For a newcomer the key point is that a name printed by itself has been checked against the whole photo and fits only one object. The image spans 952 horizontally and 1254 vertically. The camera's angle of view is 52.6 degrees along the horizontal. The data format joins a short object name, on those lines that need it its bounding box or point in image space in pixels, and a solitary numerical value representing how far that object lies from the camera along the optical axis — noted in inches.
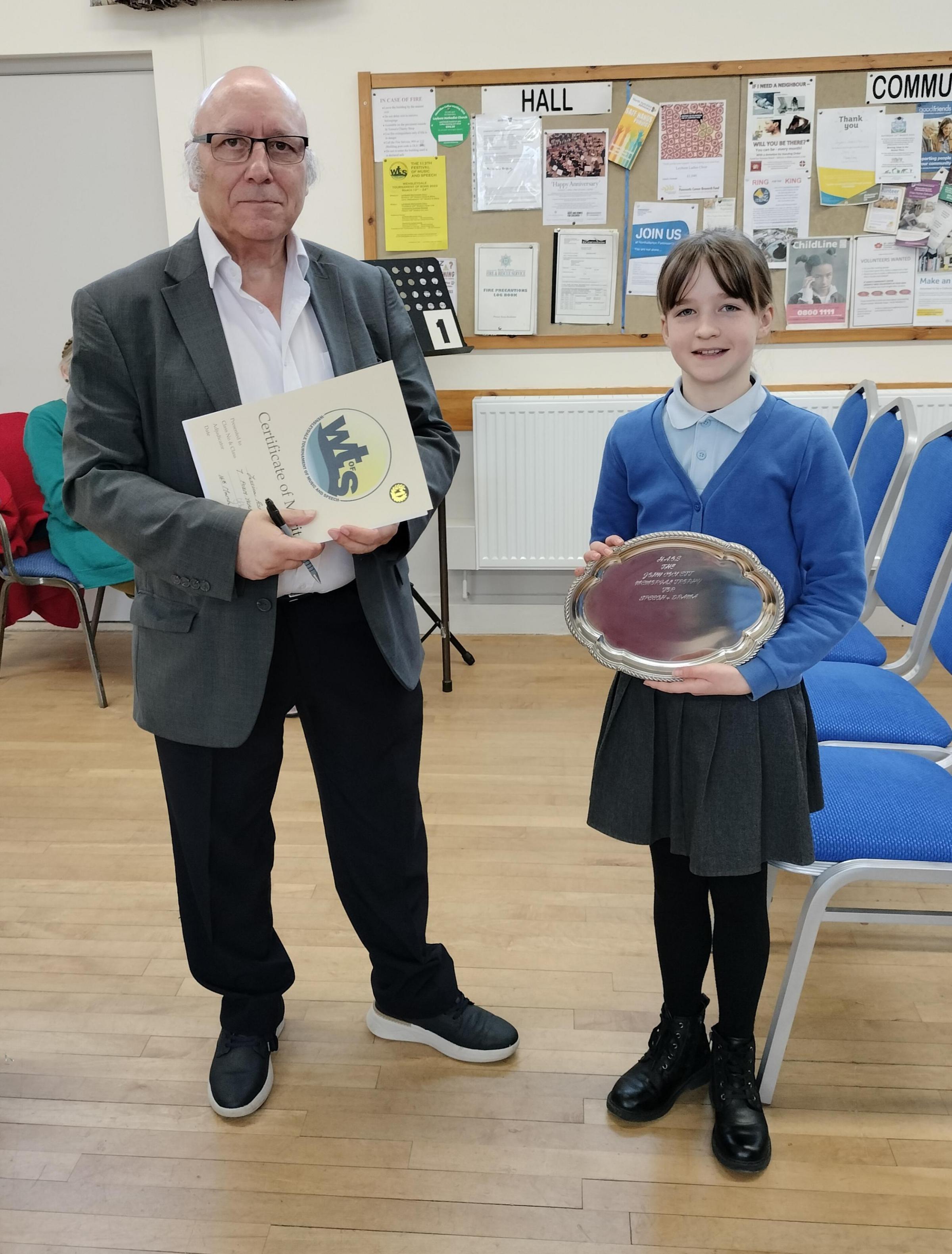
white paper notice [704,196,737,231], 135.2
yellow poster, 137.5
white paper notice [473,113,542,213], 134.8
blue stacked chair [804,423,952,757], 72.2
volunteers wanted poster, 135.1
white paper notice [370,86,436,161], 134.9
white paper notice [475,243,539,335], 139.5
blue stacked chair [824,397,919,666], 88.3
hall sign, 133.0
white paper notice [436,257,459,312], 140.7
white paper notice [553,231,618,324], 138.2
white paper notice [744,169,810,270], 133.7
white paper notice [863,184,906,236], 132.9
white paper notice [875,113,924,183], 130.4
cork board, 130.4
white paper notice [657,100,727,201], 132.3
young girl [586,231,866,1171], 48.6
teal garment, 130.6
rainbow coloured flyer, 132.8
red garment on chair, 139.5
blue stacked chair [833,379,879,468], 105.6
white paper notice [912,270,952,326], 135.3
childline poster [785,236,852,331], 135.6
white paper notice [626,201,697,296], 136.2
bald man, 49.9
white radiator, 140.0
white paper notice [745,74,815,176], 131.0
